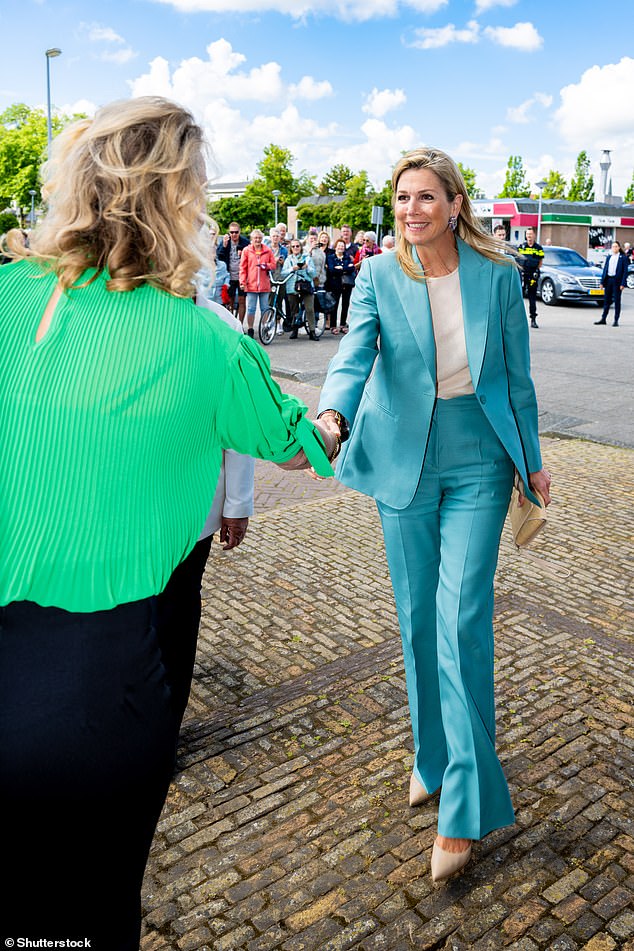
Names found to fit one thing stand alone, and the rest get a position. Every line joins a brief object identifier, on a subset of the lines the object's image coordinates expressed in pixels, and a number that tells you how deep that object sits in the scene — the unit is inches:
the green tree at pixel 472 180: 3497.3
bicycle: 647.8
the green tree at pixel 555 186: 3452.3
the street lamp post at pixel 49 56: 1699.1
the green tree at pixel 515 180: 3454.7
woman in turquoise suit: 114.7
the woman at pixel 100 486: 57.5
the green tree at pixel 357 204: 3221.0
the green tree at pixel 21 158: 2615.7
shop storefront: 2149.4
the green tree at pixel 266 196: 3464.6
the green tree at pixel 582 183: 3484.3
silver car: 1010.1
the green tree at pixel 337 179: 4126.5
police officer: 788.6
